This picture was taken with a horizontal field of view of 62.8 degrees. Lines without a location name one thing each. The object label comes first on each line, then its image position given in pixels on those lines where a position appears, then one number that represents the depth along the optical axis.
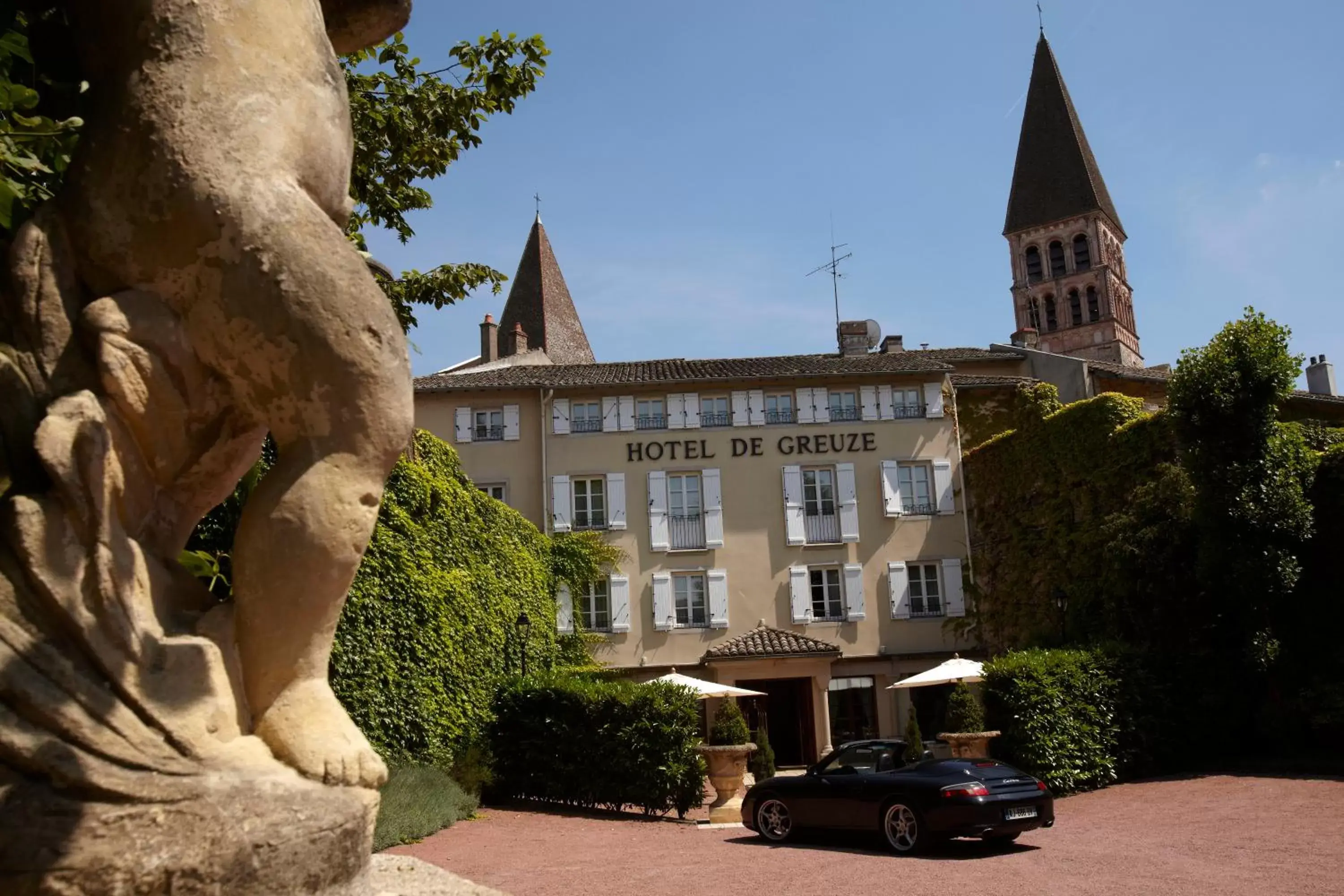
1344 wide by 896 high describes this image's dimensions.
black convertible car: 10.35
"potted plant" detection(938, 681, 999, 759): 16.53
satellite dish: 35.44
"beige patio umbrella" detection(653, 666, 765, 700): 19.30
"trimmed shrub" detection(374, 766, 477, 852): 10.78
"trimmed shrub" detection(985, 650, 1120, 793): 16.66
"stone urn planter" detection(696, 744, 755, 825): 15.68
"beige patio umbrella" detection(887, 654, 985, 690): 20.06
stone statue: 1.99
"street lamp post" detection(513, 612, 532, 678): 19.69
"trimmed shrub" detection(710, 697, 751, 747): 16.88
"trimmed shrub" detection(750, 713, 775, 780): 20.64
